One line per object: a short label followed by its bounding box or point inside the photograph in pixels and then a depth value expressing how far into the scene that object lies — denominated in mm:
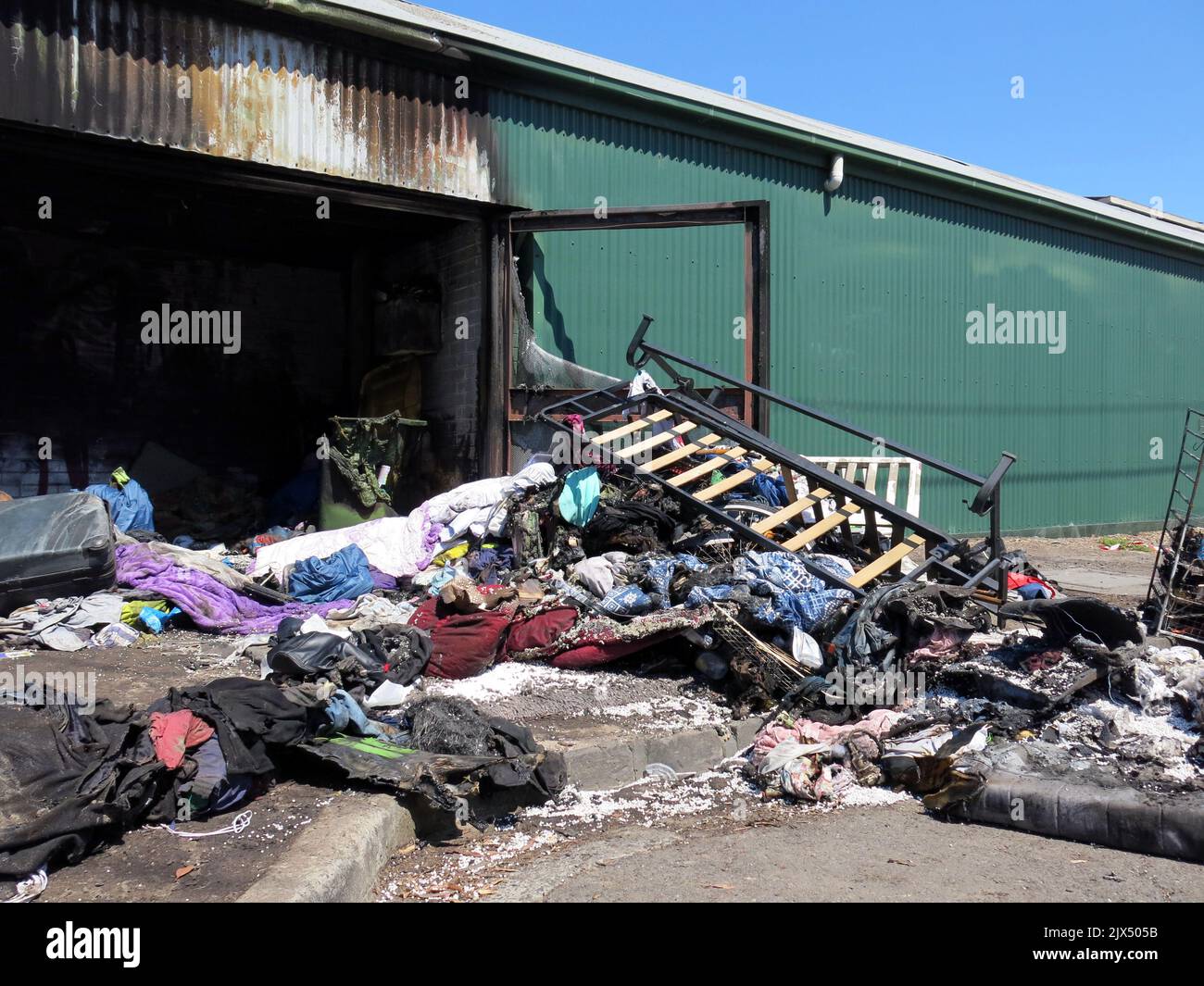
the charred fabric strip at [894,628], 5500
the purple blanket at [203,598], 6977
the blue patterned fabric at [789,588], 5820
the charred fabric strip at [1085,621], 5418
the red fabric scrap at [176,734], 3611
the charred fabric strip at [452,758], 4000
